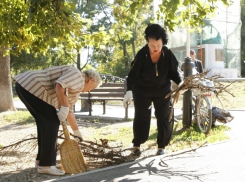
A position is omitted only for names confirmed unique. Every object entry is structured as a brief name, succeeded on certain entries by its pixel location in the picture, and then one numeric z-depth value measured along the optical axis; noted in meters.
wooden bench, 11.27
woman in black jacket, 5.29
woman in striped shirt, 4.45
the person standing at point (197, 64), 8.91
